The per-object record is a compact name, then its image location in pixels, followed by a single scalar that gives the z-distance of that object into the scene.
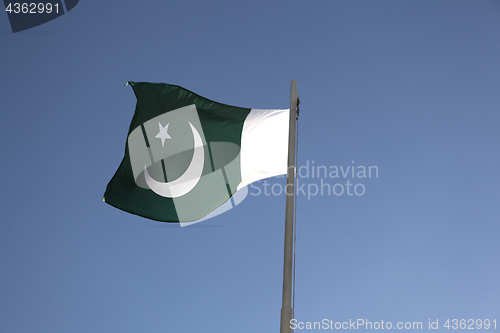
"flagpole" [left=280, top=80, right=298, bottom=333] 8.10
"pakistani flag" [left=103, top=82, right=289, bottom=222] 12.18
